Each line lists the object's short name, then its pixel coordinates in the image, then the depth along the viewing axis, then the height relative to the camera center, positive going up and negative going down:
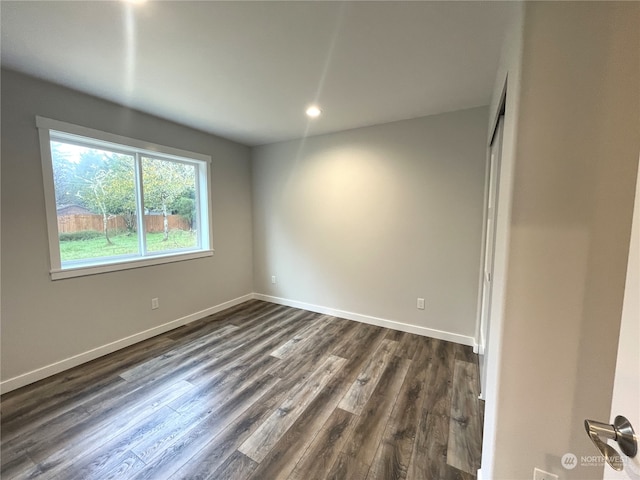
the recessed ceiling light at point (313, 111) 2.63 +1.11
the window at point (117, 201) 2.33 +0.18
